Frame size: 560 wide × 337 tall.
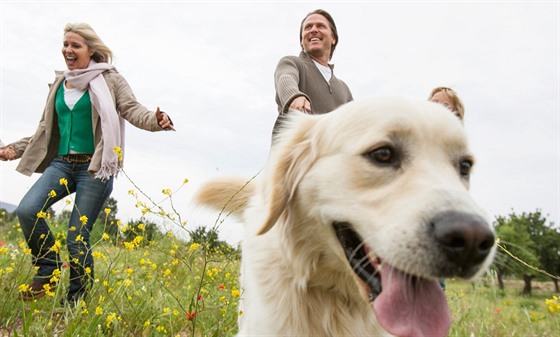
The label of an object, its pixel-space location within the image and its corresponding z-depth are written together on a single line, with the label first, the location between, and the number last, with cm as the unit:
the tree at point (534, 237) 4097
